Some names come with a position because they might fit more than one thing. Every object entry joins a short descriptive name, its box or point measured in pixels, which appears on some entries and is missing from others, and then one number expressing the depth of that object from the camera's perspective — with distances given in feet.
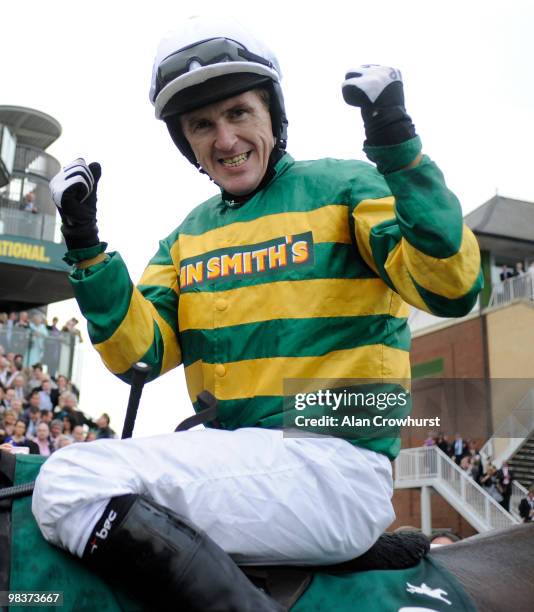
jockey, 5.91
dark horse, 7.81
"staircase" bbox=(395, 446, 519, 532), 48.65
